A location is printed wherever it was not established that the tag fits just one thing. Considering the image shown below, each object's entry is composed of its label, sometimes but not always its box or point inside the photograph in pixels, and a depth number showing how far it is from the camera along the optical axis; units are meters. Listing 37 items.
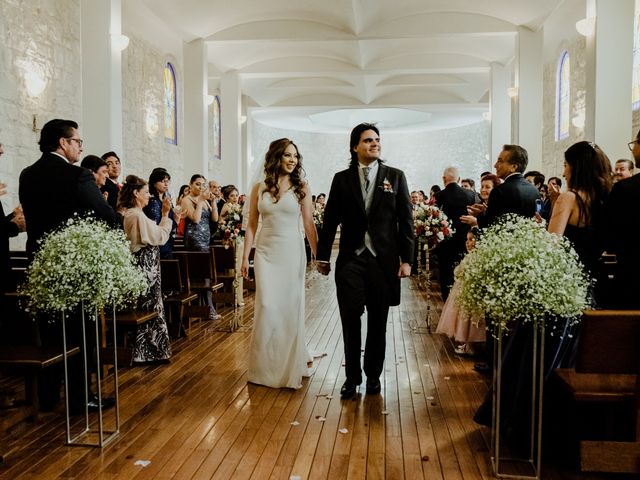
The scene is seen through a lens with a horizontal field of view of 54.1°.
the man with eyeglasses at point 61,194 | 3.77
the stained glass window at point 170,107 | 14.13
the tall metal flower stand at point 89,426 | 3.27
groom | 4.22
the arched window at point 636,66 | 9.35
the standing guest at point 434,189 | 10.15
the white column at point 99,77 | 8.89
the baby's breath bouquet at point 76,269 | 3.13
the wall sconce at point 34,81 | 7.74
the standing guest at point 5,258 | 3.95
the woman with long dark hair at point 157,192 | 5.82
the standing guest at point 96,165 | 5.37
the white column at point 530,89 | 13.15
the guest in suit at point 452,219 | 7.09
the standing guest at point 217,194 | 10.84
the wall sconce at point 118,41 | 9.04
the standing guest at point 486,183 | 6.12
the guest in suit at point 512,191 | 4.26
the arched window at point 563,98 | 12.81
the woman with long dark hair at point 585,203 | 3.26
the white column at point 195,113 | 13.77
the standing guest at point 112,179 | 6.10
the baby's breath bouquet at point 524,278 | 2.73
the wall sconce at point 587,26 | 8.88
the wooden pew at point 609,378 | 2.61
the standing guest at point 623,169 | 6.35
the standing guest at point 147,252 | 4.82
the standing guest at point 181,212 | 7.82
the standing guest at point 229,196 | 8.97
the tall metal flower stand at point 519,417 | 2.96
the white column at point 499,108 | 16.47
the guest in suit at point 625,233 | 3.06
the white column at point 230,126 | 16.69
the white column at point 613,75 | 8.71
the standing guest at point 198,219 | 6.99
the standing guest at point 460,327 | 5.22
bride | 4.50
